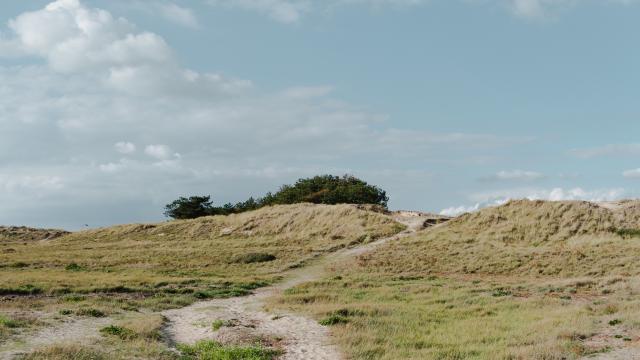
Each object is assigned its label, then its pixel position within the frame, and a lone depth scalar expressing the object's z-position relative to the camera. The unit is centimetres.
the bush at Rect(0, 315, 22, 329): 1870
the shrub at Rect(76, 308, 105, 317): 2294
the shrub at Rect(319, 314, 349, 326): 2217
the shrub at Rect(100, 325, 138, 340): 1808
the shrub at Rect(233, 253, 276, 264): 4938
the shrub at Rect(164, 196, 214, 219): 9819
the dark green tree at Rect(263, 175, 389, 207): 9288
